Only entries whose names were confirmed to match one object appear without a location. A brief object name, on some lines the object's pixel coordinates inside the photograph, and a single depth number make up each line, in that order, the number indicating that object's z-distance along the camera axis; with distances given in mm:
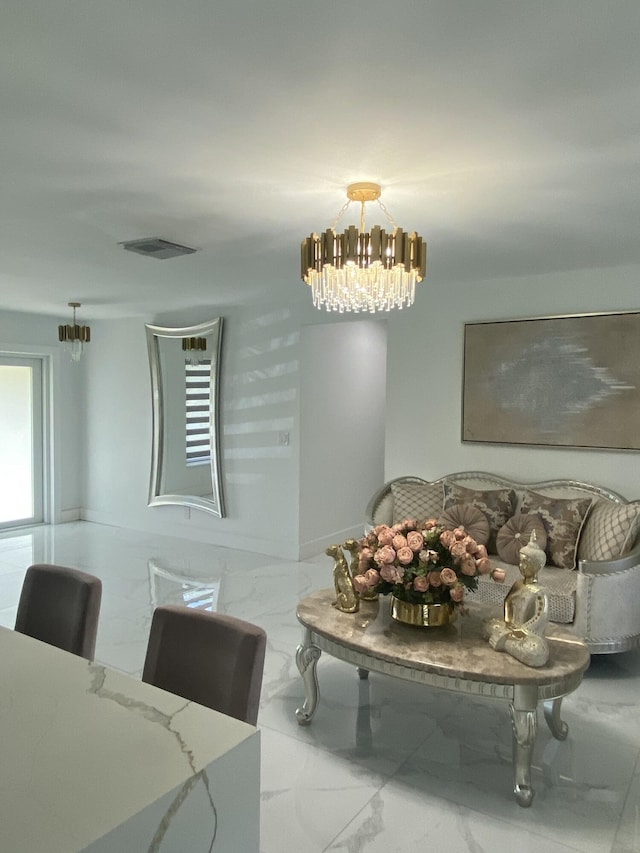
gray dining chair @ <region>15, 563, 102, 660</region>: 2020
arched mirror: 6031
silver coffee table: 2230
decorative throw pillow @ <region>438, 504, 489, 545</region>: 3988
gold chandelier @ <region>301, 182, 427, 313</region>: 2305
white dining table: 869
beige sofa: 3281
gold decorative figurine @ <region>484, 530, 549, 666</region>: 2287
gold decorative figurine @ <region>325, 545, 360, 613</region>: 2793
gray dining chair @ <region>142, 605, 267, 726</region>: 1655
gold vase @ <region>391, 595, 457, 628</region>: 2566
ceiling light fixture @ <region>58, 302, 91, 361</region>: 5883
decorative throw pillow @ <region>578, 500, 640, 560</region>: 3469
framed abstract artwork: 3971
